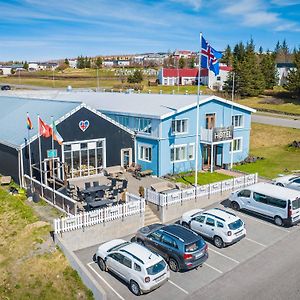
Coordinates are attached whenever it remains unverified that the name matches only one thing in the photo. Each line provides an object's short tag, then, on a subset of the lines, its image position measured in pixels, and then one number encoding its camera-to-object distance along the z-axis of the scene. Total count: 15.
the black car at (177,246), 16.03
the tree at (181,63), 138.25
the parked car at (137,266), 14.37
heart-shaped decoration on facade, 27.38
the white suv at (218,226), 18.64
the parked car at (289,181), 26.86
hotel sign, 31.55
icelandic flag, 24.41
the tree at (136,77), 95.50
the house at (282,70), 98.25
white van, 21.29
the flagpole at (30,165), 24.84
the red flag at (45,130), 22.77
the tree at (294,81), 73.19
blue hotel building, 30.30
